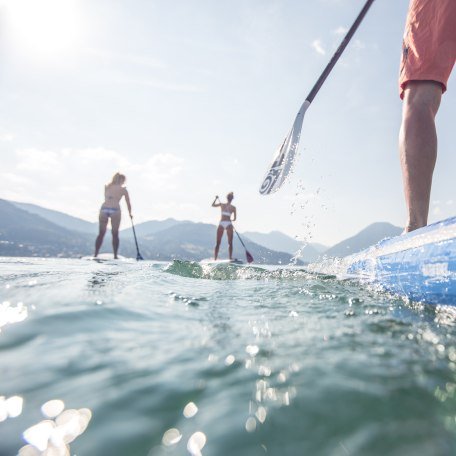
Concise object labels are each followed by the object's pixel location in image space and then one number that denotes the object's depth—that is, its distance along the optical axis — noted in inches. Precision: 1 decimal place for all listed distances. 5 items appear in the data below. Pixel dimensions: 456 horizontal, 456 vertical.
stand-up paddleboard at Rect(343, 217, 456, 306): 75.8
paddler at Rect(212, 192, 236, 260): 615.8
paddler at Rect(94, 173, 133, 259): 467.2
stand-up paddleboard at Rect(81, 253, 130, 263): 398.8
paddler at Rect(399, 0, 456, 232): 109.2
